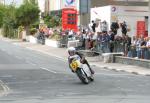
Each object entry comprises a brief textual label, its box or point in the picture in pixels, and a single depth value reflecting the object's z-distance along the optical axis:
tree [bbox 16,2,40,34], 82.12
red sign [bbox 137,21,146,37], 43.70
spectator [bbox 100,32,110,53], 40.00
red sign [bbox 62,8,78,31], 57.27
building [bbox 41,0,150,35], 53.19
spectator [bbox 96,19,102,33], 46.80
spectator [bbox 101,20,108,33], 44.83
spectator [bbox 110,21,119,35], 41.80
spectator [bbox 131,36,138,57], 34.50
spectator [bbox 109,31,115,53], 39.19
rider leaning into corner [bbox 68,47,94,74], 23.83
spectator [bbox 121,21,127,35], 41.16
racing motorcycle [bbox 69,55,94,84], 23.34
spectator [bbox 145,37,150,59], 32.58
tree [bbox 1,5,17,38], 89.31
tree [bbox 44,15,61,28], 74.88
